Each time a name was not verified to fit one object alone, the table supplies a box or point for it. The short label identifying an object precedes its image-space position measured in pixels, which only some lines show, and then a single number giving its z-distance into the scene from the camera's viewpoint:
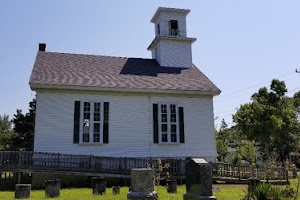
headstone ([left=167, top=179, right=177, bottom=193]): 12.85
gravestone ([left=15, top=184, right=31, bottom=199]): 11.00
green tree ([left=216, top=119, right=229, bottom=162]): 33.21
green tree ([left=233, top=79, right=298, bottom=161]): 27.84
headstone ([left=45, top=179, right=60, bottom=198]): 11.27
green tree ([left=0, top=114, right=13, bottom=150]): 44.59
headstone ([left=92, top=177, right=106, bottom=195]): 12.11
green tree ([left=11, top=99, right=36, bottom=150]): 35.72
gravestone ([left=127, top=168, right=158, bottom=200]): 9.77
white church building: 17.03
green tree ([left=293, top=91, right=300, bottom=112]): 49.25
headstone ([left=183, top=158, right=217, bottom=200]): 8.08
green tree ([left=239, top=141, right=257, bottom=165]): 28.90
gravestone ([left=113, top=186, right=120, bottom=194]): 12.16
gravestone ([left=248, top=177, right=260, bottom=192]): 10.29
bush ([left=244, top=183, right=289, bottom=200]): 9.16
